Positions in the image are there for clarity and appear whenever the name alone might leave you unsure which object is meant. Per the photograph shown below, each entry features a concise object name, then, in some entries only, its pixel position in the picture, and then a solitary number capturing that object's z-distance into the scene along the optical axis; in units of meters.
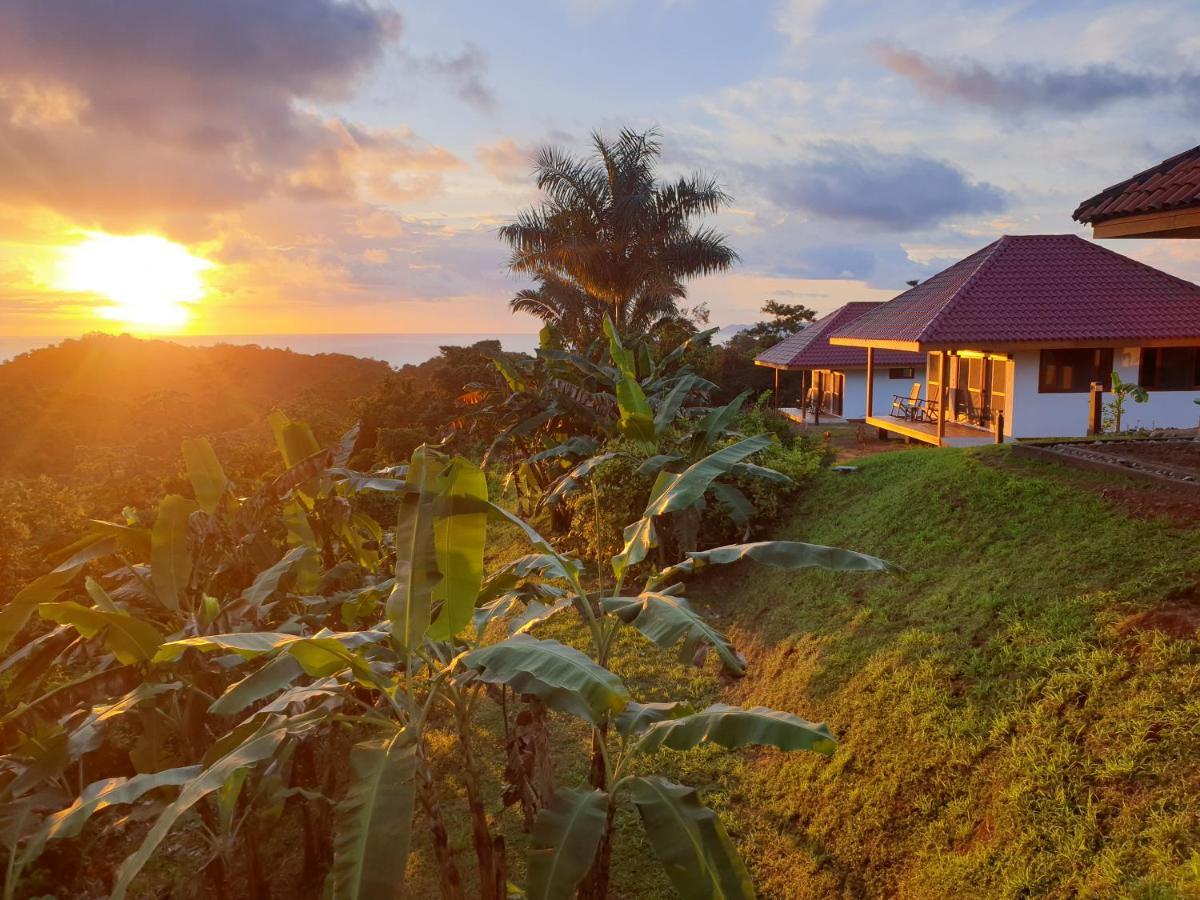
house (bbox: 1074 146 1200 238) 6.14
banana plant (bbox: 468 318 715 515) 11.72
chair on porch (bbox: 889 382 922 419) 21.69
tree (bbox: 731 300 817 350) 49.94
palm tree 25.78
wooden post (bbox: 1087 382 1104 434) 15.65
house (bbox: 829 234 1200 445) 17.20
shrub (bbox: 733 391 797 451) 14.48
